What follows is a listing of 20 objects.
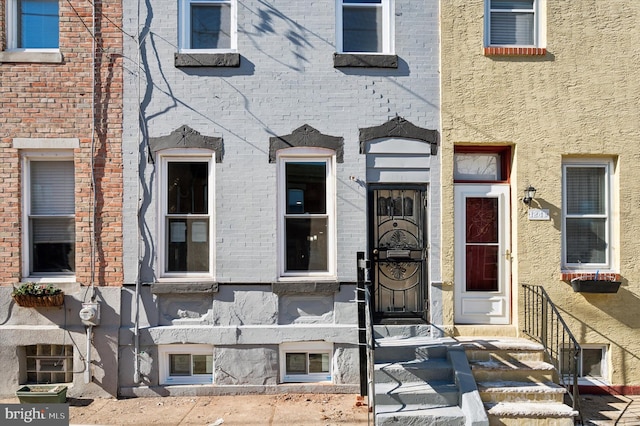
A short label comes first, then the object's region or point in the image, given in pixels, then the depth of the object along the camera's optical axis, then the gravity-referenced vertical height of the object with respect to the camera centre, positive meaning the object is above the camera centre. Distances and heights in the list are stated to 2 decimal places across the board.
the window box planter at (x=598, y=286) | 6.33 -0.88
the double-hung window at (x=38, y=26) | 6.68 +2.60
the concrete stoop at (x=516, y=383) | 5.36 -1.94
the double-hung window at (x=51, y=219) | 6.66 -0.02
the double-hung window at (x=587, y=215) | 6.71 +0.02
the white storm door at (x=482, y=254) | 6.69 -0.50
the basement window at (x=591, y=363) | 6.63 -1.97
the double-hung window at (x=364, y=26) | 6.74 +2.63
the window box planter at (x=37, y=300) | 6.27 -1.05
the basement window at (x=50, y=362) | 6.48 -1.91
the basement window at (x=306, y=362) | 6.53 -1.94
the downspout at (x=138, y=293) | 6.39 -0.99
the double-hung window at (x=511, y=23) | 6.77 +2.68
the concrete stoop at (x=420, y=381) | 5.27 -1.91
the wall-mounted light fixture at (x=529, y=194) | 6.45 +0.31
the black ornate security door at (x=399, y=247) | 6.63 -0.40
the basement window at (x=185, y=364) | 6.51 -1.96
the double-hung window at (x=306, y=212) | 6.68 +0.07
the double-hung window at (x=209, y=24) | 6.68 +2.63
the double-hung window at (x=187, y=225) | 6.66 -0.10
